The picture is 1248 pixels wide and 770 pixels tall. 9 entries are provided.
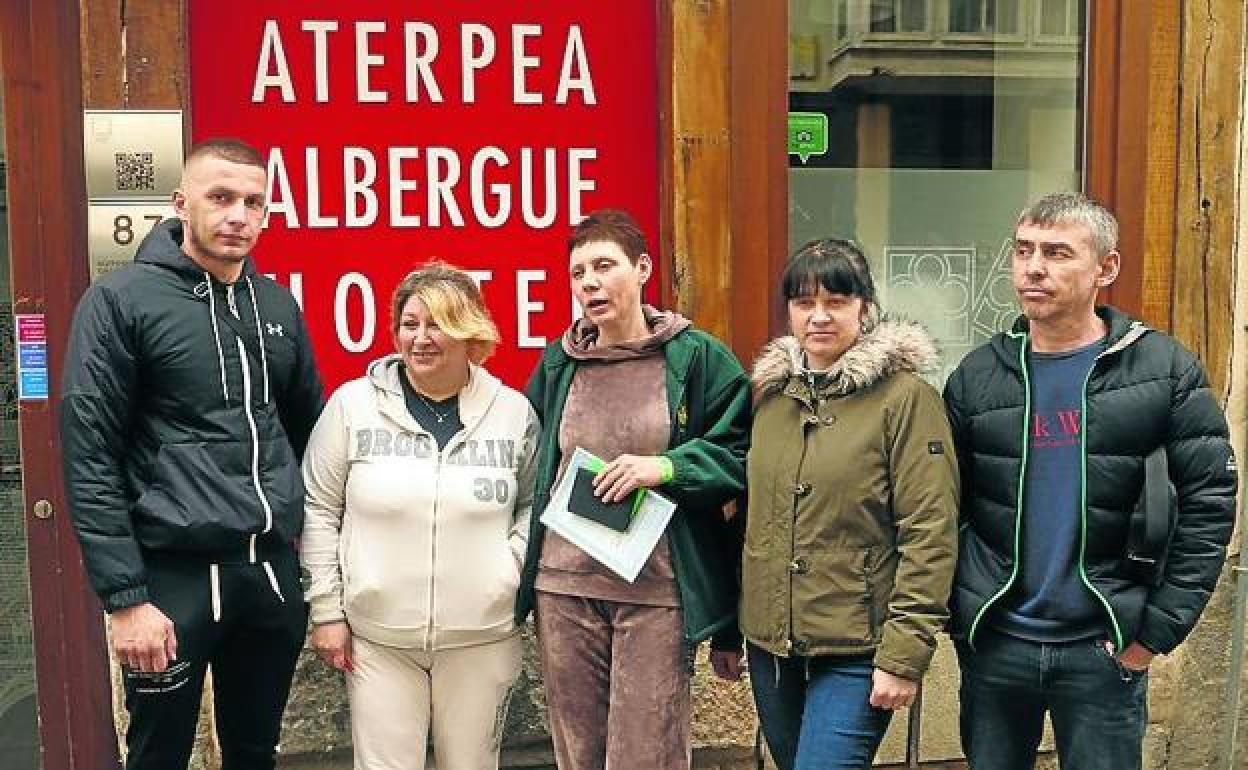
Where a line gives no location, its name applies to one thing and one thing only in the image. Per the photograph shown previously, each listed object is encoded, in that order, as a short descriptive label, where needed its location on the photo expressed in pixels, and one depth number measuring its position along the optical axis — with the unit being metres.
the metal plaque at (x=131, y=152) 3.75
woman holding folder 2.89
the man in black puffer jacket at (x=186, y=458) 2.67
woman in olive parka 2.64
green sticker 4.25
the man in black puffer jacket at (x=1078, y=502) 2.61
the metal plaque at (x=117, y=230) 3.78
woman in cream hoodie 2.87
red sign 3.99
